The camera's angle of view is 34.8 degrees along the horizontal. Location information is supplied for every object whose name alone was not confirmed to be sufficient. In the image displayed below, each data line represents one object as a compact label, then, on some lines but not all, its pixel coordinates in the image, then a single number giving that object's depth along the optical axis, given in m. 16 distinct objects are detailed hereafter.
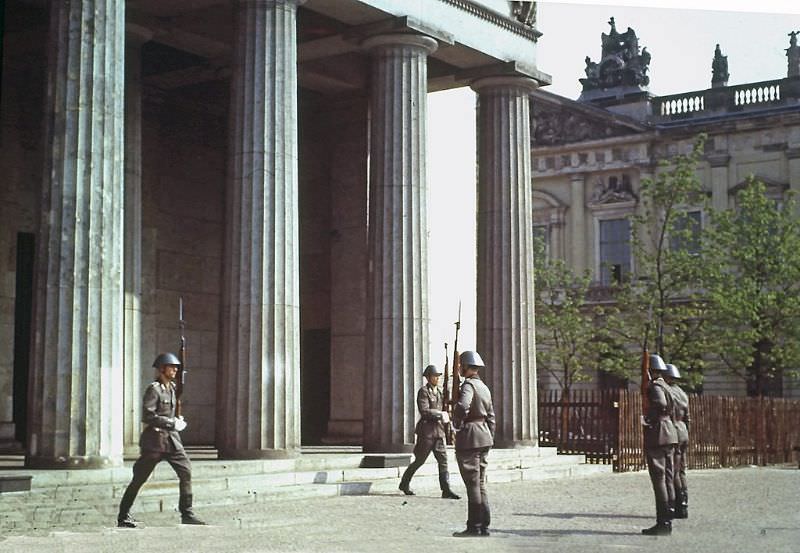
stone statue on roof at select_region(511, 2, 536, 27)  25.59
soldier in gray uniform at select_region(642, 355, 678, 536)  14.20
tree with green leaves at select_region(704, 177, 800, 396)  41.16
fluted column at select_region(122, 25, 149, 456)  21.61
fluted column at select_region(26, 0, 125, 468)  15.79
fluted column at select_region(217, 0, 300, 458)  18.69
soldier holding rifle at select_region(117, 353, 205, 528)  13.95
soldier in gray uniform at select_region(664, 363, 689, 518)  15.93
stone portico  16.08
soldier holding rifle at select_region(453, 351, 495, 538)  13.62
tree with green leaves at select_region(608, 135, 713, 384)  41.09
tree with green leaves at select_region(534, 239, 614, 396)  46.36
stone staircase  14.19
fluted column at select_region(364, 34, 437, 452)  21.52
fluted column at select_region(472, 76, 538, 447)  24.89
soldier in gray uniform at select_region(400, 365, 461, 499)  18.62
